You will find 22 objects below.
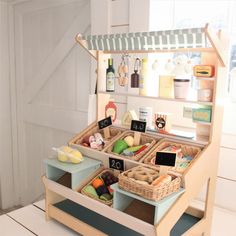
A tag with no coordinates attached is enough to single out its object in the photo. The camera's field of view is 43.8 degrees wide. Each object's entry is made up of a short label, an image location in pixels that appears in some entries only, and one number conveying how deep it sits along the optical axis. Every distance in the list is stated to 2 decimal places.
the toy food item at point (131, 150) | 1.45
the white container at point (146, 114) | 1.60
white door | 2.63
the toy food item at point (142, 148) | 1.45
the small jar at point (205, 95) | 1.33
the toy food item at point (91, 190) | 1.35
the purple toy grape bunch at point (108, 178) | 1.42
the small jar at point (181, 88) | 1.41
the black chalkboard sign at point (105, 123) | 1.64
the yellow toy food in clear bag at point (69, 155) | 1.46
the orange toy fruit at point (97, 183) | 1.39
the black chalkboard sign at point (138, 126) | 1.48
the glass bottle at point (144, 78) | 1.56
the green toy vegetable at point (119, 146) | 1.49
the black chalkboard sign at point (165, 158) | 1.17
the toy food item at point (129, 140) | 1.53
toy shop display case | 1.17
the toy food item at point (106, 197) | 1.32
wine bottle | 1.68
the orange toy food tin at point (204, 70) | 1.31
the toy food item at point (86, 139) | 1.65
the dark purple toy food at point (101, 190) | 1.36
